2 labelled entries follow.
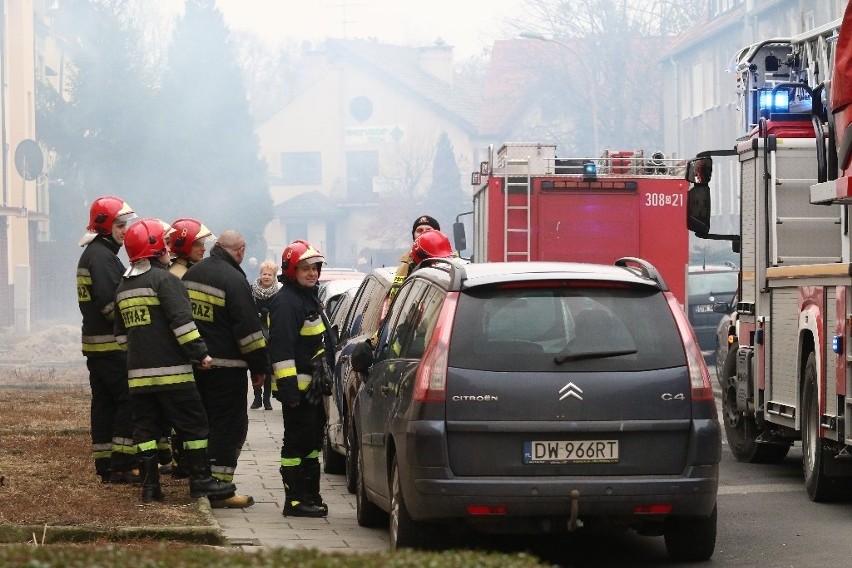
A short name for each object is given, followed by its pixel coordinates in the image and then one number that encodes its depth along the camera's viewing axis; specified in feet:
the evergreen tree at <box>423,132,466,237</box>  295.07
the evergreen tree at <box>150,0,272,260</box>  197.26
